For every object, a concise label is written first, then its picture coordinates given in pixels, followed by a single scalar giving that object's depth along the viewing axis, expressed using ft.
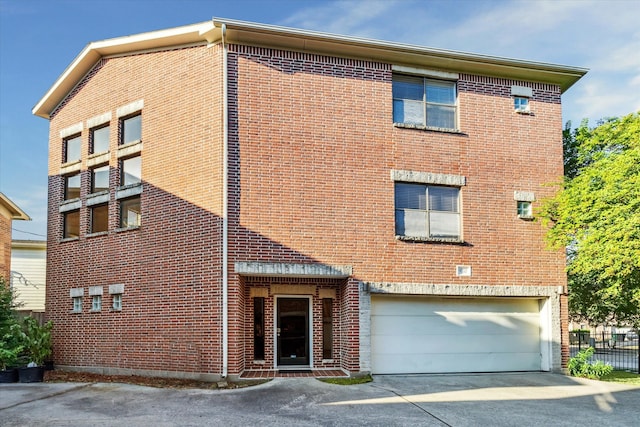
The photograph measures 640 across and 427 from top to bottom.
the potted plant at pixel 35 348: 48.34
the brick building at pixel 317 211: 44.75
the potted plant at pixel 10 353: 47.92
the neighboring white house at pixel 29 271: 86.58
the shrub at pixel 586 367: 47.91
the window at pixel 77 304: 53.62
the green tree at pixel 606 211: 43.21
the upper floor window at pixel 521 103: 52.29
